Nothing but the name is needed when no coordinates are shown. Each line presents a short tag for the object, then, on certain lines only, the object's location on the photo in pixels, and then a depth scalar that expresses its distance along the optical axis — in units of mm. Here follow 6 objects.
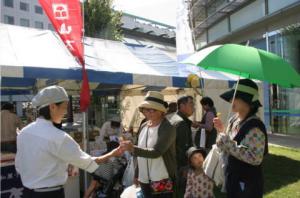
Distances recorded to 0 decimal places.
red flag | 5676
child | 4586
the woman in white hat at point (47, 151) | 2760
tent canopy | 5625
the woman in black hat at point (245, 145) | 2906
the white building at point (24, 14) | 50531
